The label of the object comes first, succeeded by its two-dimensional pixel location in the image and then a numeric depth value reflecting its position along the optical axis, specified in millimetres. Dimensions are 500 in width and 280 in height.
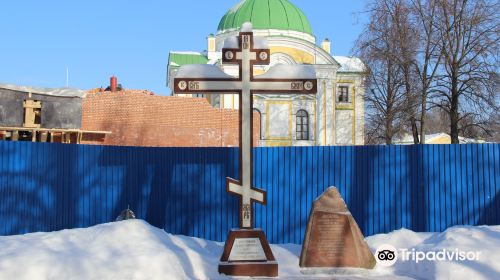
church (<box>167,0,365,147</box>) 37844
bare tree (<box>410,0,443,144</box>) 23141
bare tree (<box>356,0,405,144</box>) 24672
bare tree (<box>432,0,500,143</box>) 22266
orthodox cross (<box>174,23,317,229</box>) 8984
